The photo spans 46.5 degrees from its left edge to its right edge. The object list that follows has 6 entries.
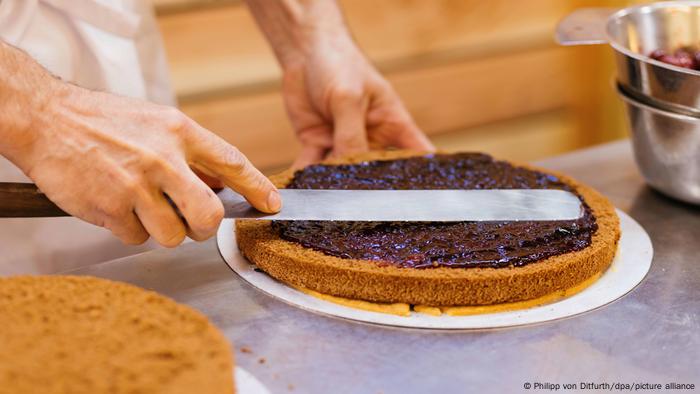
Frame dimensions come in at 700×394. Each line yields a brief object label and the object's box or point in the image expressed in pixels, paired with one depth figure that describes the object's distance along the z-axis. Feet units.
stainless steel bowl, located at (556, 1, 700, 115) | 4.25
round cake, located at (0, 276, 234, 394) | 2.65
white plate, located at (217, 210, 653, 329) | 3.47
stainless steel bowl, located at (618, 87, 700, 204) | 4.35
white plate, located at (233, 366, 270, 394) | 2.97
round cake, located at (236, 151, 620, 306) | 3.53
